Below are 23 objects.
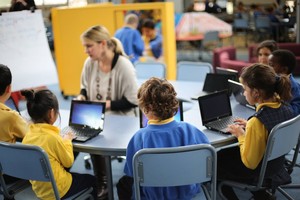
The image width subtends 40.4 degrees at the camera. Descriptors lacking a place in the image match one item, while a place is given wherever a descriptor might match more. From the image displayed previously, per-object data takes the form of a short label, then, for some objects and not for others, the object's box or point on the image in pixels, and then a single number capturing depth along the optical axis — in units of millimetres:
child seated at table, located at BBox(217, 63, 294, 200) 2365
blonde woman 3316
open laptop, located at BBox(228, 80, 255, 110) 3199
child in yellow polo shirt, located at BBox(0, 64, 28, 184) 2514
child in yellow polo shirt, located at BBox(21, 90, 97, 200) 2258
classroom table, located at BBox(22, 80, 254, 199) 2500
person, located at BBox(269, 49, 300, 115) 3148
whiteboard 3643
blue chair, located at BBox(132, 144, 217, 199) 1992
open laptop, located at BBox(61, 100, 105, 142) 2759
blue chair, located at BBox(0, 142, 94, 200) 2107
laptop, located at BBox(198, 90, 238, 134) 2748
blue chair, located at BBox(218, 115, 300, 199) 2291
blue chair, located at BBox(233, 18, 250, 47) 8756
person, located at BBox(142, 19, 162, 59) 5980
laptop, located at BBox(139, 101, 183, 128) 2696
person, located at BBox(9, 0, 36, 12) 3623
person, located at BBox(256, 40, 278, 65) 3838
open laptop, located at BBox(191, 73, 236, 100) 3490
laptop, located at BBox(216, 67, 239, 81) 3473
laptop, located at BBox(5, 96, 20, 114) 3303
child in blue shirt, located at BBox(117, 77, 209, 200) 2117
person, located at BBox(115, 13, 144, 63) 5816
